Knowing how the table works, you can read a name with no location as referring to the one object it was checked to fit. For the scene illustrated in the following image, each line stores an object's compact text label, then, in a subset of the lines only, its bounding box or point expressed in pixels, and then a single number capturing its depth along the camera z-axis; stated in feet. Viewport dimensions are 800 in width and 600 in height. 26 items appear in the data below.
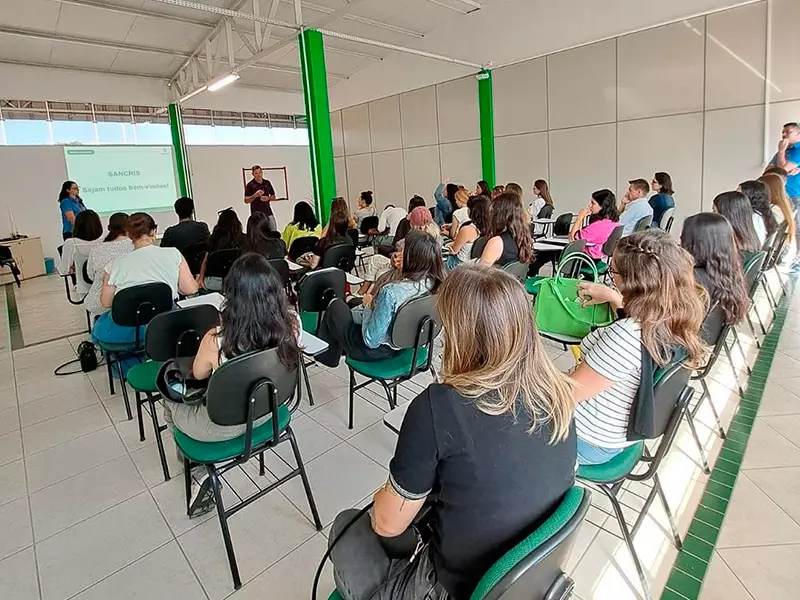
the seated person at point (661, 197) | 20.16
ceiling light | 25.32
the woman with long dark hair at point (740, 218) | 10.21
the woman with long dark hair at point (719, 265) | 7.25
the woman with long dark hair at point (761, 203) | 12.66
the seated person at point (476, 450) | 3.21
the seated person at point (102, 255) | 10.87
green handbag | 7.20
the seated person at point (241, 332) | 6.28
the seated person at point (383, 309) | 8.49
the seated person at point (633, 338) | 5.25
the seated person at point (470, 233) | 14.56
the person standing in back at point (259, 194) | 23.91
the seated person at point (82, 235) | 13.75
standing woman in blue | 22.95
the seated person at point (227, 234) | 14.39
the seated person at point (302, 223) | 19.62
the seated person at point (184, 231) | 16.56
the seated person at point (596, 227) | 15.17
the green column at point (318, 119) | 20.30
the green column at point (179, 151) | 34.55
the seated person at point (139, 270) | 9.88
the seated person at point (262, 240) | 14.70
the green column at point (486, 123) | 29.35
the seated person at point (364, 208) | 27.12
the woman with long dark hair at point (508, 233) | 12.00
